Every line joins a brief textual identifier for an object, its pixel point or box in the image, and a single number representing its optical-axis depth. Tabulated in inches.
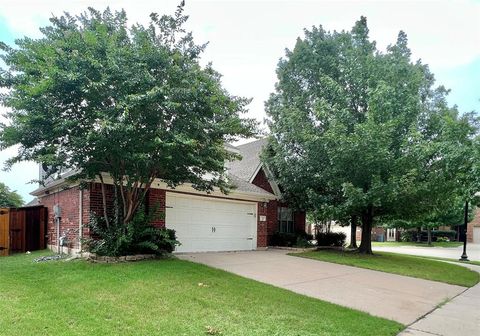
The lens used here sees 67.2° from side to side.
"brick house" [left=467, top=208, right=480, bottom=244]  1823.3
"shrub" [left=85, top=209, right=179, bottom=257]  381.1
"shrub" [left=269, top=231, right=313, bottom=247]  686.7
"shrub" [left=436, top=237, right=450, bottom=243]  1633.9
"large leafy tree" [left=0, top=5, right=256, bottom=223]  329.7
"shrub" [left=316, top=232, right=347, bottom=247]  757.3
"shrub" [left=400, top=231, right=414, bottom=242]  1613.3
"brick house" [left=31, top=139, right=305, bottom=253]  454.3
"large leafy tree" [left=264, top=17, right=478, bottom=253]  522.9
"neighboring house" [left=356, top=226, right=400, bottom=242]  1635.1
